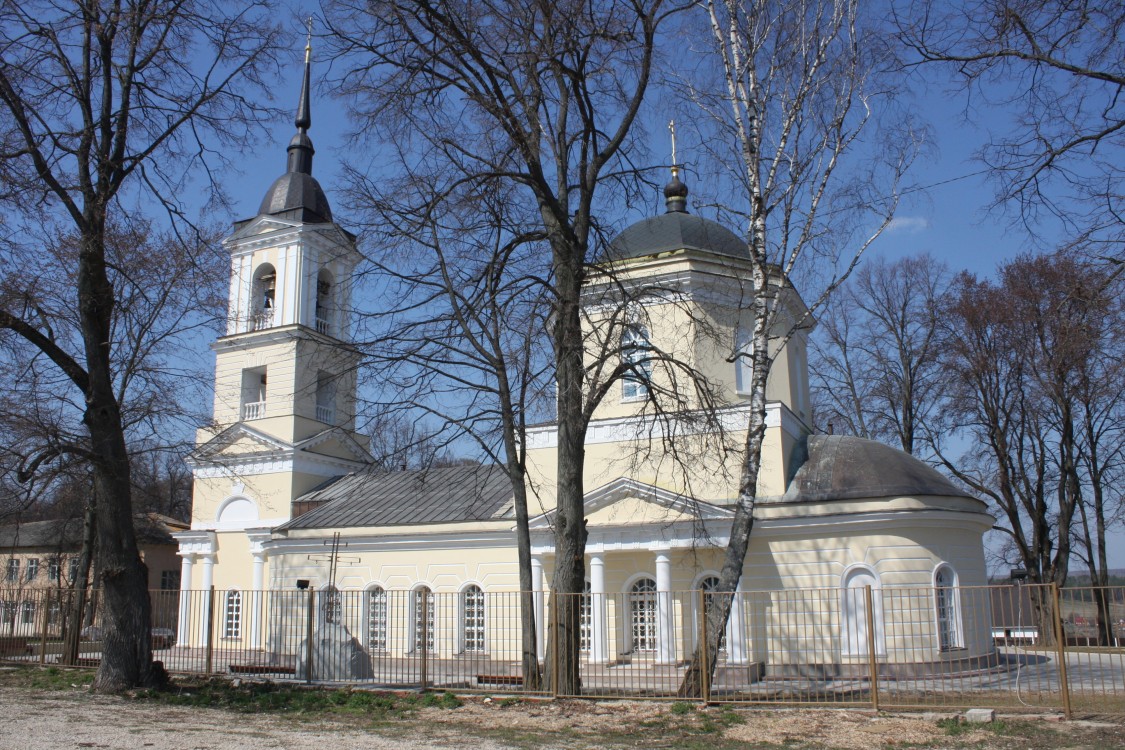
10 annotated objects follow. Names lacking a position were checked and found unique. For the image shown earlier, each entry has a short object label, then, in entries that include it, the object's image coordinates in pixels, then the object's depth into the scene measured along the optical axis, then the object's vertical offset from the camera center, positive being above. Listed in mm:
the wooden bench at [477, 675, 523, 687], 14359 -1920
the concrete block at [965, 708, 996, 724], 10132 -1813
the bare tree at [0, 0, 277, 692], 12844 +4372
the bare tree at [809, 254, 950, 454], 32031 +6343
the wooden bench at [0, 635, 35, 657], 18547 -1582
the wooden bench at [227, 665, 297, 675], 15711 -1831
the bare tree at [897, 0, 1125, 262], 8367 +4732
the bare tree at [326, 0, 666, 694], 12211 +6272
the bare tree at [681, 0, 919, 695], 13469 +5948
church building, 18500 +1356
